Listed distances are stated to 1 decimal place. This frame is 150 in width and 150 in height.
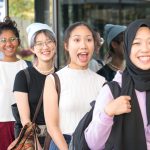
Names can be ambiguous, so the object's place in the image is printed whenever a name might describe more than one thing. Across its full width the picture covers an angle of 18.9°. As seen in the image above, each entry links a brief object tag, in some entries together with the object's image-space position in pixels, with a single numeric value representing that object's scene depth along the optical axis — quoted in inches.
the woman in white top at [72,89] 115.3
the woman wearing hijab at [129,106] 89.8
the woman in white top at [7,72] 155.9
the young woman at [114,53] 158.2
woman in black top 132.6
